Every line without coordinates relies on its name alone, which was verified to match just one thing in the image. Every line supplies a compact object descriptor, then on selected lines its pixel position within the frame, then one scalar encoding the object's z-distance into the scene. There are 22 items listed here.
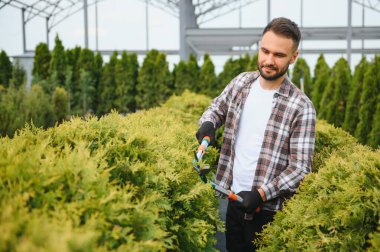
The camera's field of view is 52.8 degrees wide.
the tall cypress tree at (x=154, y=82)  13.92
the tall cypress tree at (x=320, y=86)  10.69
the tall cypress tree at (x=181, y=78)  13.71
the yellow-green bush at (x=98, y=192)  1.26
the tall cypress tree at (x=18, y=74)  14.32
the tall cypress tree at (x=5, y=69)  14.91
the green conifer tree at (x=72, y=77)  14.29
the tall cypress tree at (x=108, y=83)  14.55
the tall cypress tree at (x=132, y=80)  14.32
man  2.59
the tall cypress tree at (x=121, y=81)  14.32
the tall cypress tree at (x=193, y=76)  13.68
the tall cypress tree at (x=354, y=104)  9.12
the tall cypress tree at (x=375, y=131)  8.16
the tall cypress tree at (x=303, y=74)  12.39
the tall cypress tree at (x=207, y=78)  13.48
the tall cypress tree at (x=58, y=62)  14.47
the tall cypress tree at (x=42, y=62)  14.80
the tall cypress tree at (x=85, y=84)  14.27
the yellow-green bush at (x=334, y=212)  2.04
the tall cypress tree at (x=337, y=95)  9.66
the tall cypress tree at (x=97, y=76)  14.84
